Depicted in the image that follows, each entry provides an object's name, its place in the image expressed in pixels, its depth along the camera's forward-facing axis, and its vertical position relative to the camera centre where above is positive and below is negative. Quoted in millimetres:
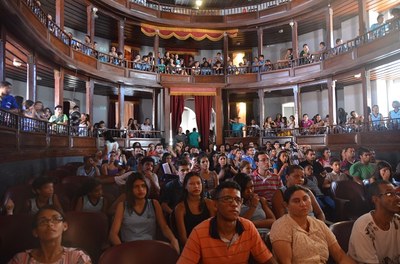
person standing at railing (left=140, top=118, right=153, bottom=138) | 12473 +550
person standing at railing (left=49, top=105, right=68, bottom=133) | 7340 +536
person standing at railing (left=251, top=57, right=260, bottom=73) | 13406 +3040
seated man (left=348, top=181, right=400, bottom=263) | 2004 -587
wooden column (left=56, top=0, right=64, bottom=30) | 9344 +3698
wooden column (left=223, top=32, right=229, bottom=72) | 13703 +3799
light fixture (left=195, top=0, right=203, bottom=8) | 14408 +6133
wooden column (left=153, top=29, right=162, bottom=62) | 12992 +3840
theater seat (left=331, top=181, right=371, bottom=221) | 4008 -755
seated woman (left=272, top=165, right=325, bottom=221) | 3003 -530
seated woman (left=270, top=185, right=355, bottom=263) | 1981 -601
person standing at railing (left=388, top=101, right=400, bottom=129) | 7973 +538
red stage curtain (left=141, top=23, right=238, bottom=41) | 13016 +4447
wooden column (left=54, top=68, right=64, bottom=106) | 9344 +1627
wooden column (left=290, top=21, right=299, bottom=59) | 12523 +3820
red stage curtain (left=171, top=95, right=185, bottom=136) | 13562 +1314
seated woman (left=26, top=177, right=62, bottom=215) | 3023 -462
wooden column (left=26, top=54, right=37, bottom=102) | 7734 +1610
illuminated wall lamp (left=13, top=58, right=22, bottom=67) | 8519 +2143
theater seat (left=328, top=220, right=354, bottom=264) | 2324 -658
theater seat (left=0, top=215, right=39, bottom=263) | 2215 -625
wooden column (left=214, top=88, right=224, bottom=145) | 13320 +895
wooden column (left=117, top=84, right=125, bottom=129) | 12055 +1509
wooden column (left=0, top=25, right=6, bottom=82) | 6070 +1733
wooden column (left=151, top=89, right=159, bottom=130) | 13297 +1317
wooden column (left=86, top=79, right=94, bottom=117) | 10984 +1610
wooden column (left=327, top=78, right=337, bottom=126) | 11281 +1396
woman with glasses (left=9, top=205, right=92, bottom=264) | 1822 -586
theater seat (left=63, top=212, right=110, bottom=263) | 2445 -660
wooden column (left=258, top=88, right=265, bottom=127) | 13352 +1523
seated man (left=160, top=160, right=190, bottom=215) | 3561 -562
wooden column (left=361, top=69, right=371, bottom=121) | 9945 +1509
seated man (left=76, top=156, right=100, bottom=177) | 5074 -400
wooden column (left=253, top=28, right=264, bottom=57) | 13404 +4177
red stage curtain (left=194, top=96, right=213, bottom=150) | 13797 +1025
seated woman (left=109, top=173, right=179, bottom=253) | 2641 -607
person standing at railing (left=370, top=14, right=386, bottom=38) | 8965 +3049
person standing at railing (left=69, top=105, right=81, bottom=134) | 8575 +644
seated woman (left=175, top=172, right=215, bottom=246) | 2672 -556
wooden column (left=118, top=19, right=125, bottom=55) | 12156 +4016
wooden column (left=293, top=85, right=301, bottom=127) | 12570 +1374
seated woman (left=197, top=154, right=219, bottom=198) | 4328 -462
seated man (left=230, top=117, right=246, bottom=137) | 13273 +479
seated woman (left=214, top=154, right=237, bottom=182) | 4832 -432
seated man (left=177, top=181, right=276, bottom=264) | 1795 -547
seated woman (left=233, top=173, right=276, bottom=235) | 2863 -609
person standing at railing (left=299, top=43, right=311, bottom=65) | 12256 +3132
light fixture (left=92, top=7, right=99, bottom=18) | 10955 +4433
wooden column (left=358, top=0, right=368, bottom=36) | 10123 +3806
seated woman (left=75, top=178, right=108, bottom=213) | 3264 -554
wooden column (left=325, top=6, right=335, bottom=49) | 11477 +3922
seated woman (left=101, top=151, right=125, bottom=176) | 5152 -403
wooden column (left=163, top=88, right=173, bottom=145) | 12906 +982
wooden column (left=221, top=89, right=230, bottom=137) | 13984 +1424
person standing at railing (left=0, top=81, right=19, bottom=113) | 4910 +683
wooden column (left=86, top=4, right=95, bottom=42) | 10906 +4032
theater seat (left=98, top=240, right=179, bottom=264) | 1863 -638
